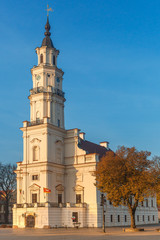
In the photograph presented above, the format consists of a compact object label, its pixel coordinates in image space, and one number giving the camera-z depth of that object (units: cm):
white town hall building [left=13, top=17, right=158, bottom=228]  5956
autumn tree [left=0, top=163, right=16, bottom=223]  8688
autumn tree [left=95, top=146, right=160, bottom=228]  4622
